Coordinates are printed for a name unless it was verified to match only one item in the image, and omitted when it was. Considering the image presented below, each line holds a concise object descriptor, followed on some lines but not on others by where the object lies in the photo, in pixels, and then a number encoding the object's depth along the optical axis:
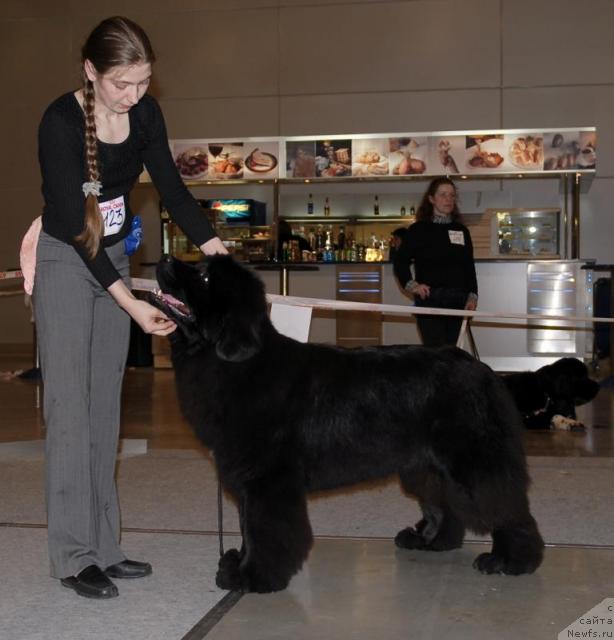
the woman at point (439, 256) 6.79
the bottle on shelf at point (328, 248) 12.21
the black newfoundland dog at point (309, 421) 2.80
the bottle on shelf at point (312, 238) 13.48
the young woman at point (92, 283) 2.71
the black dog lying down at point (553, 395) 6.67
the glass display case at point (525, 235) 12.44
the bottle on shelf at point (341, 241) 13.52
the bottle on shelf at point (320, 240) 13.42
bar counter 10.52
